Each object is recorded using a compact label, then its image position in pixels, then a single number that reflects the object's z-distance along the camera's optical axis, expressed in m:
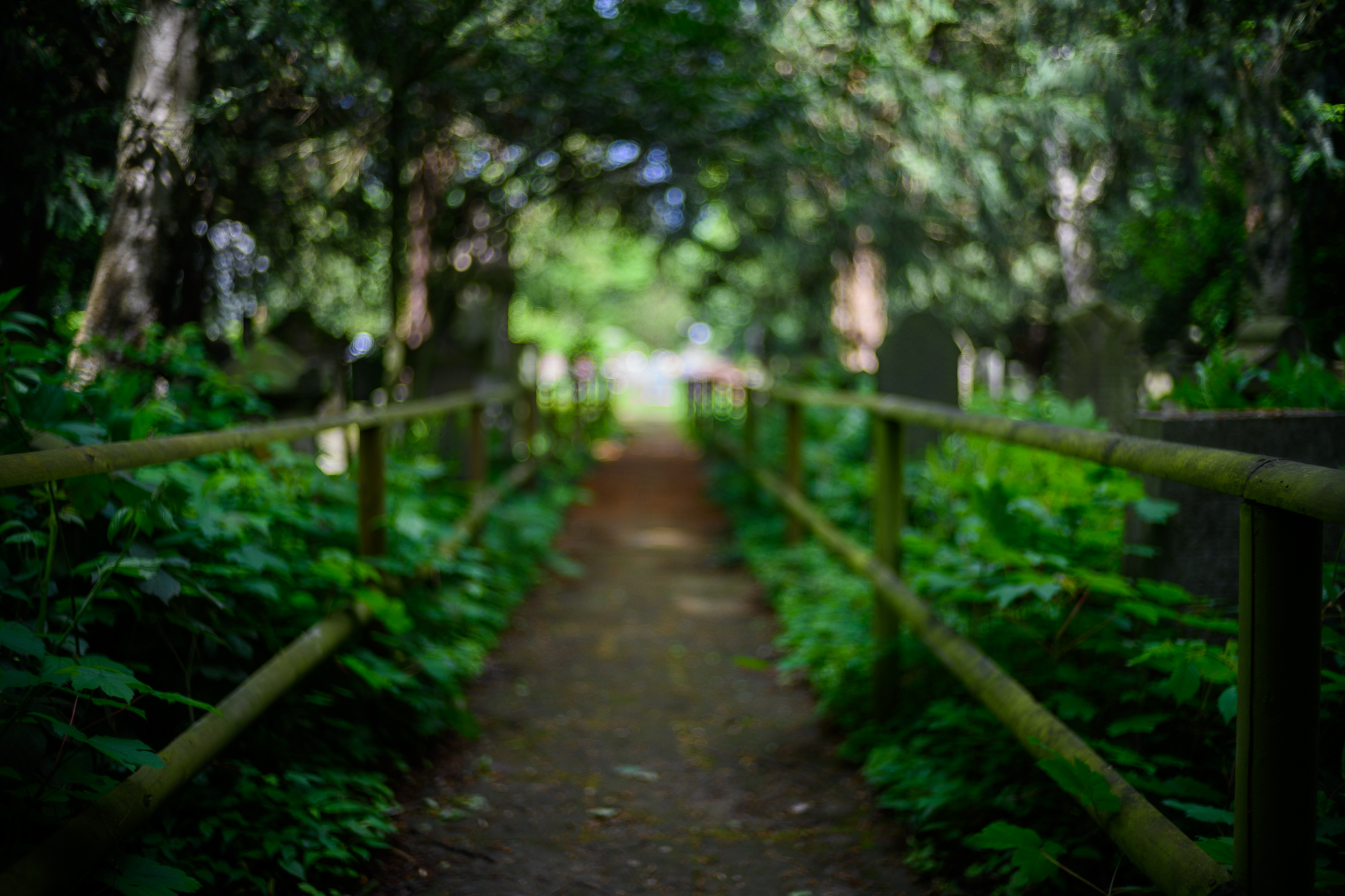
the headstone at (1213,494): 2.56
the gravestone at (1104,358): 5.52
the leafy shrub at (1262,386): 2.71
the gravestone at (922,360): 6.52
